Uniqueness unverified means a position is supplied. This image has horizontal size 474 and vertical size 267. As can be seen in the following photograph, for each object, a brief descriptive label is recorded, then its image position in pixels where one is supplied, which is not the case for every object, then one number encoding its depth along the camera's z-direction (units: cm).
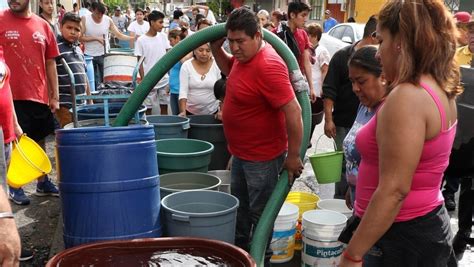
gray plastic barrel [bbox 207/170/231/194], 418
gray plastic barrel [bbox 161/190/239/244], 276
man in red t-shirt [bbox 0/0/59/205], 433
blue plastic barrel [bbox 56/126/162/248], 260
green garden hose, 329
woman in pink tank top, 166
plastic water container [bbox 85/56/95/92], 682
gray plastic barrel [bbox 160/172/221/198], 349
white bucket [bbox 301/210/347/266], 341
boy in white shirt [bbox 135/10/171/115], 677
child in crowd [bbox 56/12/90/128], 518
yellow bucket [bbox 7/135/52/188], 342
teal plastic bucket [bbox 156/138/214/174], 357
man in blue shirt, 1865
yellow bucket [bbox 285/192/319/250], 397
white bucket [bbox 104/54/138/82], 562
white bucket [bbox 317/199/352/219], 390
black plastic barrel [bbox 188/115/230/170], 444
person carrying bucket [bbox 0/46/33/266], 173
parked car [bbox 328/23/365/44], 1271
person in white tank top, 834
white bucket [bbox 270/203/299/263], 360
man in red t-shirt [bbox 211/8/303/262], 298
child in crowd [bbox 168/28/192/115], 596
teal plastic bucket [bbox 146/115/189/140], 425
